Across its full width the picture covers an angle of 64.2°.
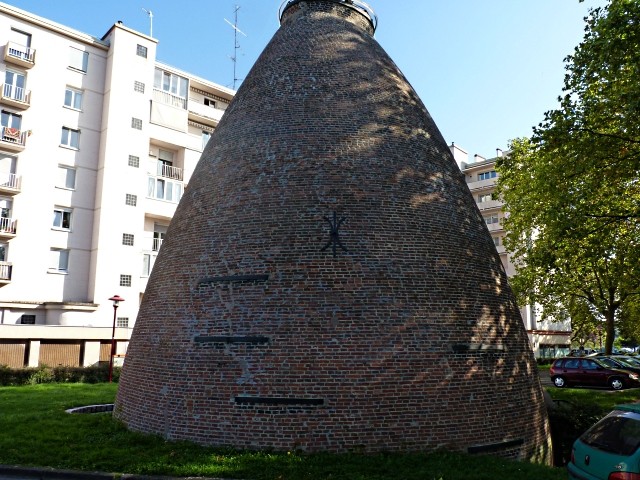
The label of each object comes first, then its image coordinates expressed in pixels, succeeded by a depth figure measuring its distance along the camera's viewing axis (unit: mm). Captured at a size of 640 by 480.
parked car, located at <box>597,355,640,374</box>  25766
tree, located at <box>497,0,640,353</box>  12609
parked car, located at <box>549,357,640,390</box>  24781
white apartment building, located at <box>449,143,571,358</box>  49656
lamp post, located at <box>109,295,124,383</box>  21391
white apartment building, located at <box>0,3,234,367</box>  26328
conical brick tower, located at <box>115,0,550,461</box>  8297
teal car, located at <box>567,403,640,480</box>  5883
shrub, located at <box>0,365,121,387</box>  21203
